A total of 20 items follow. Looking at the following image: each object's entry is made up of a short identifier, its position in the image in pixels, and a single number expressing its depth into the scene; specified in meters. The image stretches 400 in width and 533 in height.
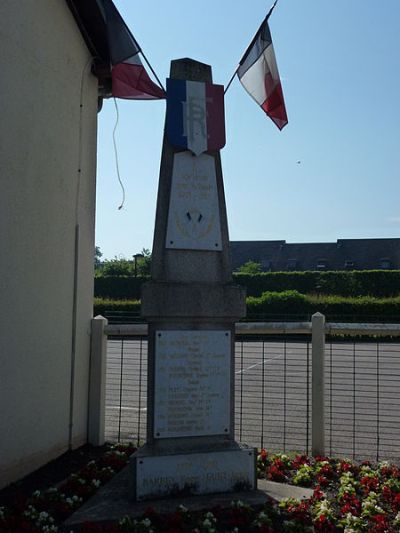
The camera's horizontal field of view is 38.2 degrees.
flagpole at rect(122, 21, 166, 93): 5.12
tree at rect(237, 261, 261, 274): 40.03
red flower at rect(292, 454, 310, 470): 5.22
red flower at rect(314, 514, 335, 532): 3.73
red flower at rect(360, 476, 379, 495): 4.54
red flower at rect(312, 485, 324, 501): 4.27
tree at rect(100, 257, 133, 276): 41.69
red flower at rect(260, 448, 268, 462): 5.41
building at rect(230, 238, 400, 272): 53.84
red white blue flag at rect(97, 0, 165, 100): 5.26
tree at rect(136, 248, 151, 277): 40.58
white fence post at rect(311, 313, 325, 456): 5.69
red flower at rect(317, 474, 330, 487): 4.70
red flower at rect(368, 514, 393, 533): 3.72
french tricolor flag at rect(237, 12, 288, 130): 5.45
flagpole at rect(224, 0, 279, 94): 5.39
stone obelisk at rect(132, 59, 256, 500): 4.43
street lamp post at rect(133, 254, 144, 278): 37.50
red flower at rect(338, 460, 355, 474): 5.05
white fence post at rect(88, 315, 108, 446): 6.11
